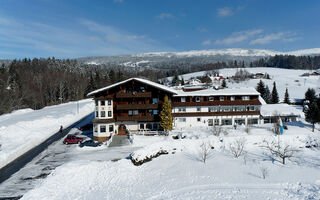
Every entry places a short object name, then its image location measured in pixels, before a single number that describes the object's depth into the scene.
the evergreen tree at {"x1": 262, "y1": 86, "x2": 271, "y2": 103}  81.41
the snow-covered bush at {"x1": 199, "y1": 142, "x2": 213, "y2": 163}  25.48
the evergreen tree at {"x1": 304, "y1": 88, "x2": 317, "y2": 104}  74.62
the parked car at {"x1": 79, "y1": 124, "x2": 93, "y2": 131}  44.85
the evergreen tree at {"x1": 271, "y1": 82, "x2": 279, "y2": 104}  76.75
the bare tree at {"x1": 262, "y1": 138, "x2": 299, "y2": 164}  24.84
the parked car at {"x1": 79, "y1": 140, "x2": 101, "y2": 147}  34.24
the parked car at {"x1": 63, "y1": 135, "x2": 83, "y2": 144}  34.84
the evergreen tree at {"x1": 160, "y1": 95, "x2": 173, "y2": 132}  37.12
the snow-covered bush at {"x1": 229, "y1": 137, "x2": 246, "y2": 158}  26.97
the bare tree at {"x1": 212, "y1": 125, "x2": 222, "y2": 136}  33.72
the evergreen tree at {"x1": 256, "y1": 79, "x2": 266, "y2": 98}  81.70
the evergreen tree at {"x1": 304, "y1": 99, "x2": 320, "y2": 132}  38.81
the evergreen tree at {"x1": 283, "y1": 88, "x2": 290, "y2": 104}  78.25
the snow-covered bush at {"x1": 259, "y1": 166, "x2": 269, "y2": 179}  20.28
